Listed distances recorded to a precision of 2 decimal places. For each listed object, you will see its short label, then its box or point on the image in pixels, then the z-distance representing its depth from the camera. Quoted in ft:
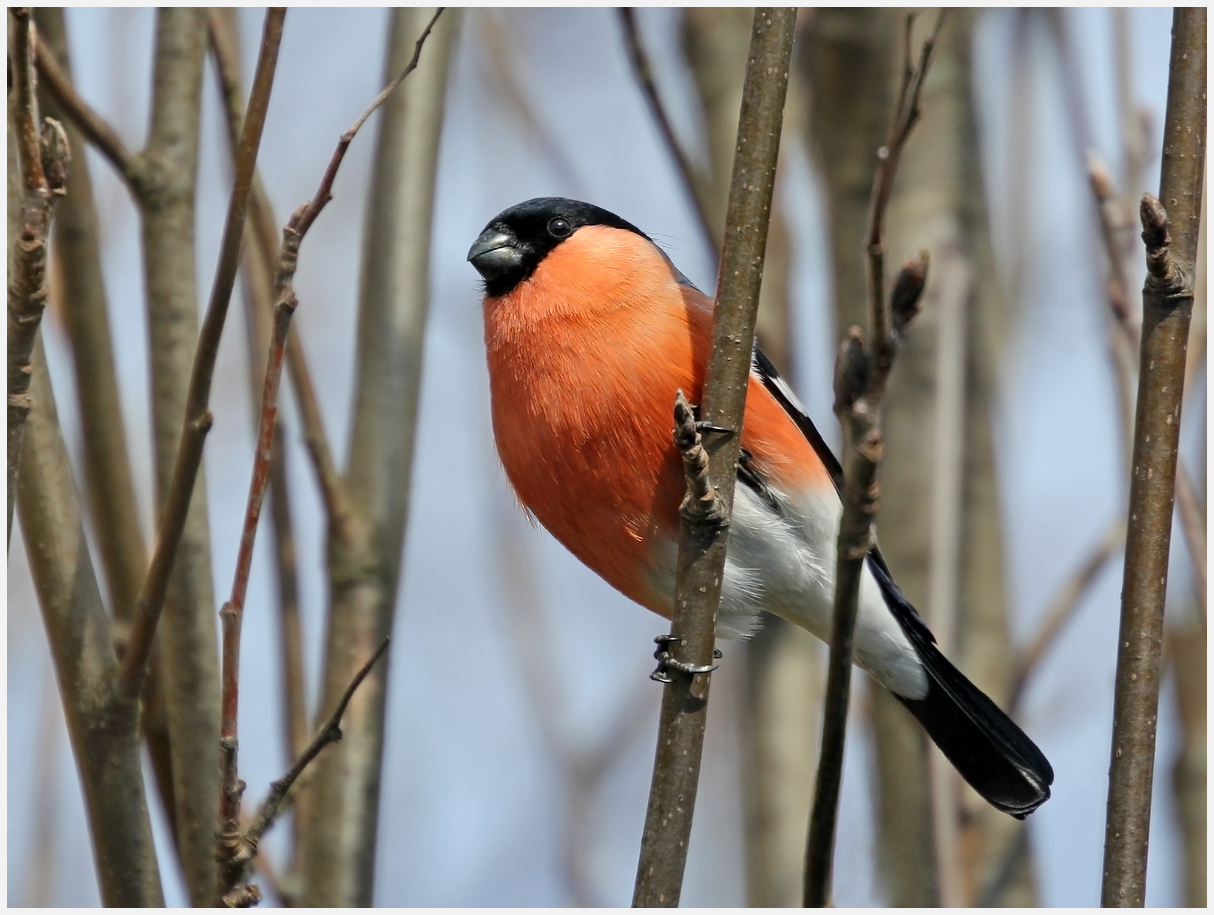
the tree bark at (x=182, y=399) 16.60
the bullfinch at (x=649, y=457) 18.26
